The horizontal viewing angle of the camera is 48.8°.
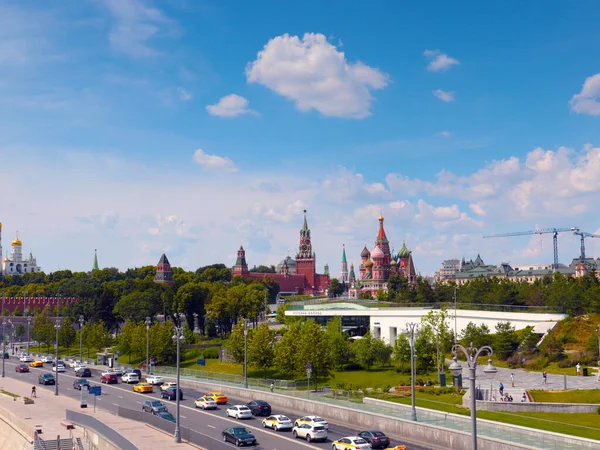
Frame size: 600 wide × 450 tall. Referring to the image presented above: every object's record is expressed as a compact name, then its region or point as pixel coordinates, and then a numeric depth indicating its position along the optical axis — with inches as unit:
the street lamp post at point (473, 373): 884.6
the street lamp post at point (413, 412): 1541.2
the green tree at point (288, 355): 2641.0
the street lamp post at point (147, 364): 3012.8
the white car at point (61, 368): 3268.2
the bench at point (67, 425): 1784.0
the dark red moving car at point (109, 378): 2757.6
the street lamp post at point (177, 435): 1496.1
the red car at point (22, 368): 3353.6
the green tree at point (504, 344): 2903.5
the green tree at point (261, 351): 2842.0
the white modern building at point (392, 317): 3326.8
